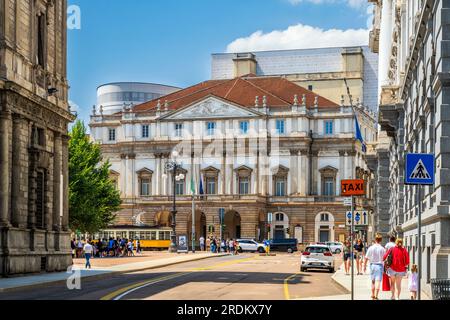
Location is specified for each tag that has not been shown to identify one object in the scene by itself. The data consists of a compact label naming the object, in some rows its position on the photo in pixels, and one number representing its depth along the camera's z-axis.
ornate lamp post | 89.62
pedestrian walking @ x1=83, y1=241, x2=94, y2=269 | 46.88
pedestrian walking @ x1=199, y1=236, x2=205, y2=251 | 103.82
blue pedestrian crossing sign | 16.09
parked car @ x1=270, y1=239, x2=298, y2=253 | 97.94
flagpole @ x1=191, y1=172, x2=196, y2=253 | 90.81
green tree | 77.19
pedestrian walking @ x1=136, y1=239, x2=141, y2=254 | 92.64
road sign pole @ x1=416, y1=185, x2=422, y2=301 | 15.96
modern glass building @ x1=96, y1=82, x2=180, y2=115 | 151.25
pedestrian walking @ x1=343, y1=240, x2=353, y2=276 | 41.71
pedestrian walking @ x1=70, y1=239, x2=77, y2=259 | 71.37
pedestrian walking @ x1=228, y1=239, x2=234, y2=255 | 92.94
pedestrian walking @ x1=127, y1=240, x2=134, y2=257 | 81.25
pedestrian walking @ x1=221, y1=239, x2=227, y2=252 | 99.61
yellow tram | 100.56
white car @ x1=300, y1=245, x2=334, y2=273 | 46.47
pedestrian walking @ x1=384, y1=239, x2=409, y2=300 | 22.08
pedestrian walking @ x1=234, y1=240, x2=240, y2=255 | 92.50
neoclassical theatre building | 122.44
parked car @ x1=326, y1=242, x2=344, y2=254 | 96.38
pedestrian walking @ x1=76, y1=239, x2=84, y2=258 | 70.88
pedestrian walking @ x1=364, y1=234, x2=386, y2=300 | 23.62
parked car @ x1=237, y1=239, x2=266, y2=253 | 101.31
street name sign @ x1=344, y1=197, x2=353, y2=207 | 32.91
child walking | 19.69
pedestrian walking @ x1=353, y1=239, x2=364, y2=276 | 41.72
